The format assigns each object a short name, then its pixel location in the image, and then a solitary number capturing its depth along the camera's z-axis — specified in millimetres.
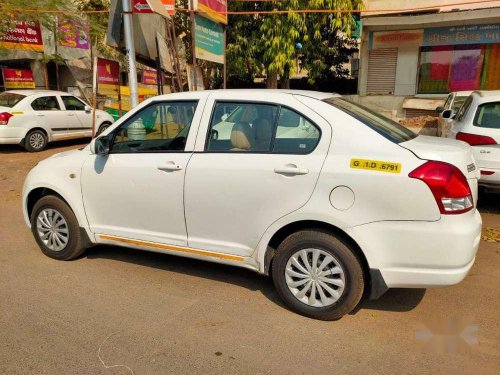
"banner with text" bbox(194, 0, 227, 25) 8349
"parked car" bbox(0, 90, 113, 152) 10281
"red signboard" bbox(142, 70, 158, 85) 17672
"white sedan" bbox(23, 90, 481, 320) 2758
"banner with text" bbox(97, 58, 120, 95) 13070
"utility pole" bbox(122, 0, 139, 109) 6238
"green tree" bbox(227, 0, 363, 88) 12734
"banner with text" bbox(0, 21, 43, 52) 13583
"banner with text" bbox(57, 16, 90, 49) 15344
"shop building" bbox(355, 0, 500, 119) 13844
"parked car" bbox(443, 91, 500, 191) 5148
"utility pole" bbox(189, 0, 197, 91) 8039
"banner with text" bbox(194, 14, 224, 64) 8625
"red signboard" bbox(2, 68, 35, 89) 14019
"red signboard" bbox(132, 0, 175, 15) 6275
